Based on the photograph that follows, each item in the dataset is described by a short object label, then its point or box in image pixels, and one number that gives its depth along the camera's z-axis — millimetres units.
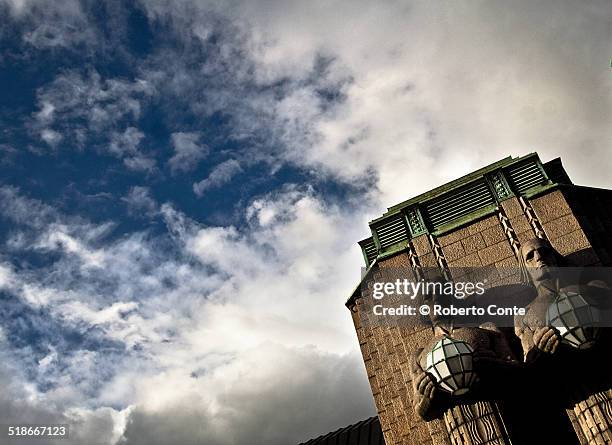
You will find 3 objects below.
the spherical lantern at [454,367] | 14977
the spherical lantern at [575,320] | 14477
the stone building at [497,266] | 15219
